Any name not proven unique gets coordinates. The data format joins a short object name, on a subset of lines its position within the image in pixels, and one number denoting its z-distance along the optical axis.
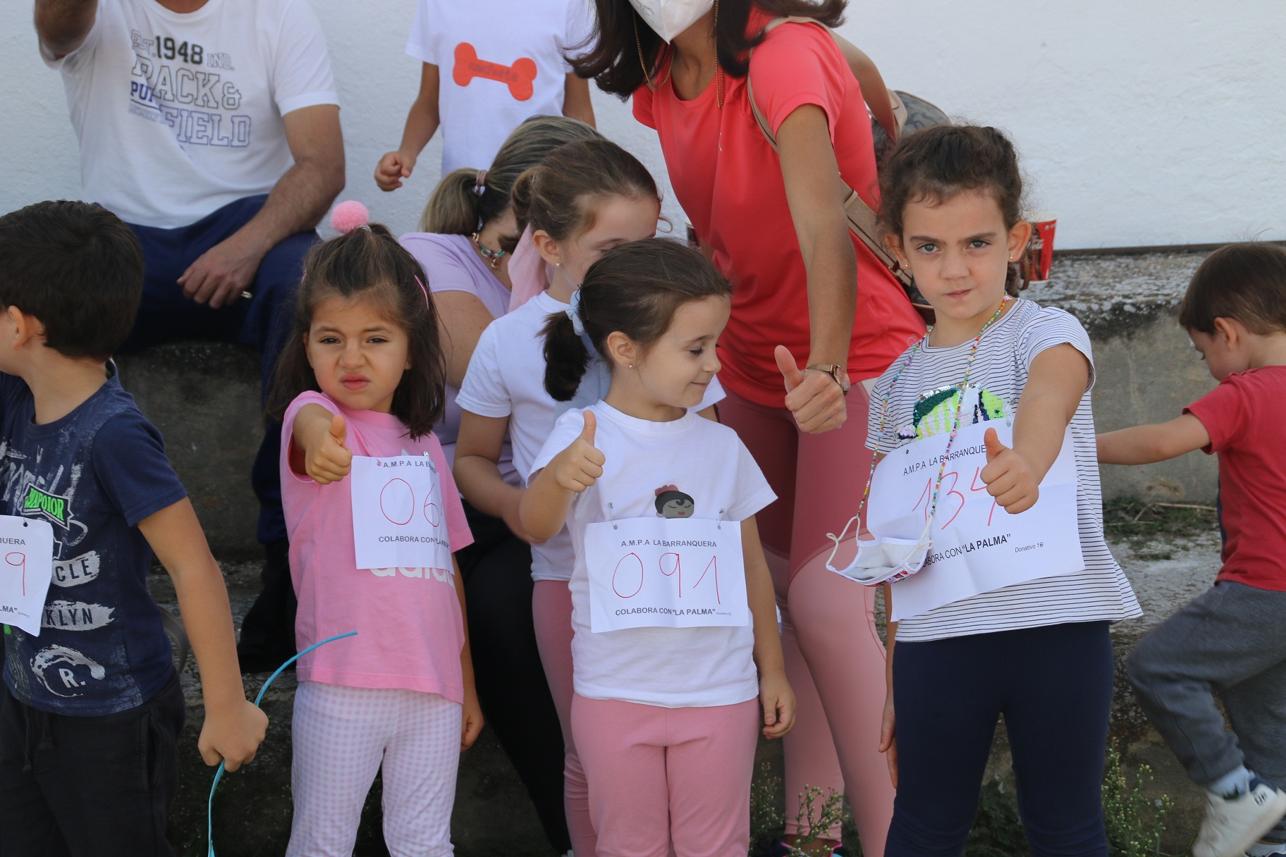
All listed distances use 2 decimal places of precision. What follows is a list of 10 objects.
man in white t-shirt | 3.69
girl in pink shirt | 2.61
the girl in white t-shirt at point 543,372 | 2.85
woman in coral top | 2.65
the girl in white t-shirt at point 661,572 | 2.56
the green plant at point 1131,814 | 3.08
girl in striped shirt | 2.31
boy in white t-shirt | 3.96
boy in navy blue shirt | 2.42
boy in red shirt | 2.96
